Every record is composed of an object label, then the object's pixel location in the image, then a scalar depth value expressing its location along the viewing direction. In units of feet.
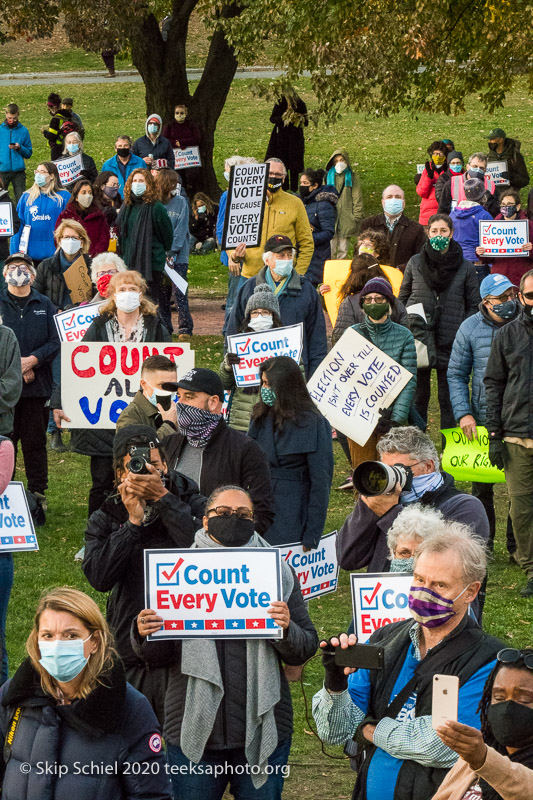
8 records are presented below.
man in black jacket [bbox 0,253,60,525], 59.63
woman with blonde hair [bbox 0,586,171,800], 24.66
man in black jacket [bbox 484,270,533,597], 51.93
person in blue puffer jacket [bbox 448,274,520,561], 56.46
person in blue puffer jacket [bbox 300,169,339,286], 98.14
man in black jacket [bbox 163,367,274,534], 39.17
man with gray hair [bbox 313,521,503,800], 25.22
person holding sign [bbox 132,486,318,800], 29.41
